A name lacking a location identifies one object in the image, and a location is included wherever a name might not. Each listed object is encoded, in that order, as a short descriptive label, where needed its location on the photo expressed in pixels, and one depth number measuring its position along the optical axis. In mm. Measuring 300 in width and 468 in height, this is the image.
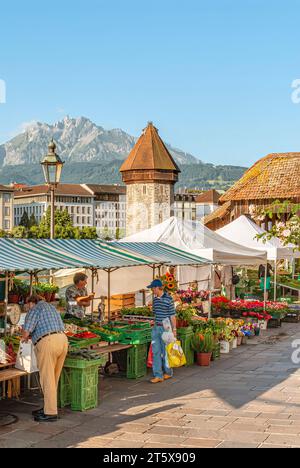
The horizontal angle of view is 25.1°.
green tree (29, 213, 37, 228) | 139250
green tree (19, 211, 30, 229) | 141250
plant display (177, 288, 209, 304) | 20003
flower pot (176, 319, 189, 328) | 13094
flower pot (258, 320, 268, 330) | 19156
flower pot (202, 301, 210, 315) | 18844
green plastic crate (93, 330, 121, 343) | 11328
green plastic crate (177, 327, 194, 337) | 12812
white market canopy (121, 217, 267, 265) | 18422
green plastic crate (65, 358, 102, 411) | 9016
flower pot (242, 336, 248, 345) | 16031
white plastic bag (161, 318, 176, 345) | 10938
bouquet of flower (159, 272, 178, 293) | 12727
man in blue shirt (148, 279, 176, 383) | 11008
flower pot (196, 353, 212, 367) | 12789
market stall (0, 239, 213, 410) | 9133
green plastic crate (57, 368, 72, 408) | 9195
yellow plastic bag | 11109
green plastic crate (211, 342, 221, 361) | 13476
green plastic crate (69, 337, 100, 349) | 10266
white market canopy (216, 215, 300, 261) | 22422
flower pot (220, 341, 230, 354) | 14484
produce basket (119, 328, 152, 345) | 11453
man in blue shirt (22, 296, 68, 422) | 8406
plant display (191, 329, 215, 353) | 12854
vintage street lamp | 13992
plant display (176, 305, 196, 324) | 13148
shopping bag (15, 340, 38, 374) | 8859
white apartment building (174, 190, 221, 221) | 167500
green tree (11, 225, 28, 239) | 118062
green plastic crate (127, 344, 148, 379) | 11445
